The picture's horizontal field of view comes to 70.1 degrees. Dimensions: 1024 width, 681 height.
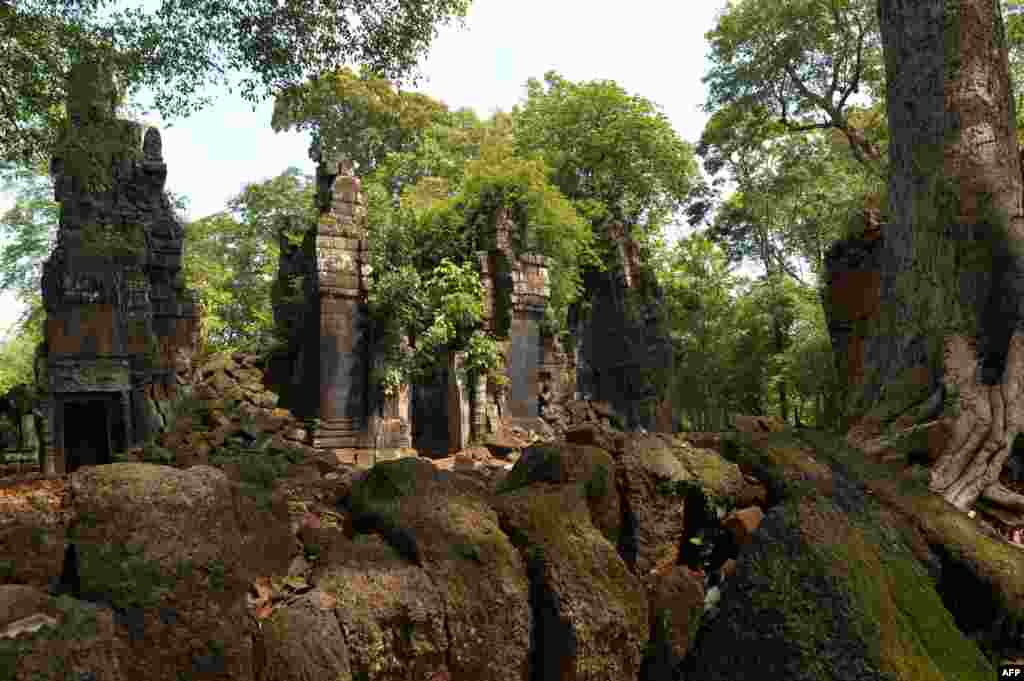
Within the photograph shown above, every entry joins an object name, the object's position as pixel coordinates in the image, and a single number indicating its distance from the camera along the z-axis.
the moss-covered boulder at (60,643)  1.32
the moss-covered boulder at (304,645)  1.69
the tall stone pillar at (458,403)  15.70
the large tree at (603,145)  28.39
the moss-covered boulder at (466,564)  2.01
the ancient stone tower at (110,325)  13.34
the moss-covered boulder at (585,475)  2.69
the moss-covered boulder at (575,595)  2.13
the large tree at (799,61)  18.00
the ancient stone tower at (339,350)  13.62
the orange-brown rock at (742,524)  2.79
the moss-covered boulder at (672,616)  2.28
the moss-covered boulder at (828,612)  1.78
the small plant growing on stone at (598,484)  2.68
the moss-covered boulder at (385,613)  1.84
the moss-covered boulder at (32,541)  1.60
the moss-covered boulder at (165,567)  1.54
